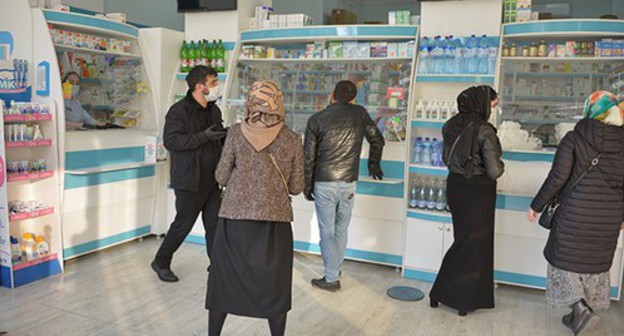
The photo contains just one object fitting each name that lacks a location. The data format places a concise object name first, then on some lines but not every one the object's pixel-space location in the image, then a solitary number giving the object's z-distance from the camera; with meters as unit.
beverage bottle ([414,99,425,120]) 4.61
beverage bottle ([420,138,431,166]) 4.62
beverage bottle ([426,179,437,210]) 4.59
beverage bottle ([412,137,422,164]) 4.68
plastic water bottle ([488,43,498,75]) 4.46
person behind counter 4.80
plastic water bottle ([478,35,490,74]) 4.49
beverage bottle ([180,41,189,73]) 5.70
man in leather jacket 4.05
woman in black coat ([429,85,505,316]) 3.55
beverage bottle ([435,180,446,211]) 4.54
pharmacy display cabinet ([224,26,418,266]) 4.86
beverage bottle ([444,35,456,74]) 4.56
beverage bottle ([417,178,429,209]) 4.61
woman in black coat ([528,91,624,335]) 3.34
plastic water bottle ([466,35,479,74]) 4.52
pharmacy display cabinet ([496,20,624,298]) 4.33
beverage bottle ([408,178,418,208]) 4.63
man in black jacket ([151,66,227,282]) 4.03
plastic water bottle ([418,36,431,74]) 4.65
